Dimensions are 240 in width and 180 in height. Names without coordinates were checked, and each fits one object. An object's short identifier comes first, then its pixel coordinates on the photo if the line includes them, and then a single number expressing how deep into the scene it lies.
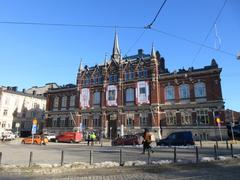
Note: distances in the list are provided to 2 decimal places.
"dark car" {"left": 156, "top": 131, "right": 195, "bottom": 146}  28.09
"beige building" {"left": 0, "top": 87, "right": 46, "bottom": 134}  58.22
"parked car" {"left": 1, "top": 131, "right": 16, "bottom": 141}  44.80
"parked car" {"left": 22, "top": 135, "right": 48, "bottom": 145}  35.71
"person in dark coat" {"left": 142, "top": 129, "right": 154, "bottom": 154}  17.88
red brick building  38.62
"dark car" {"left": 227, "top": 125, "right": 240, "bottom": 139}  38.12
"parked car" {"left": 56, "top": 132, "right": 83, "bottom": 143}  39.34
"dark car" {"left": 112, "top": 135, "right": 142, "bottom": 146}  30.80
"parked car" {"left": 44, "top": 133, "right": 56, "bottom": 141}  44.28
